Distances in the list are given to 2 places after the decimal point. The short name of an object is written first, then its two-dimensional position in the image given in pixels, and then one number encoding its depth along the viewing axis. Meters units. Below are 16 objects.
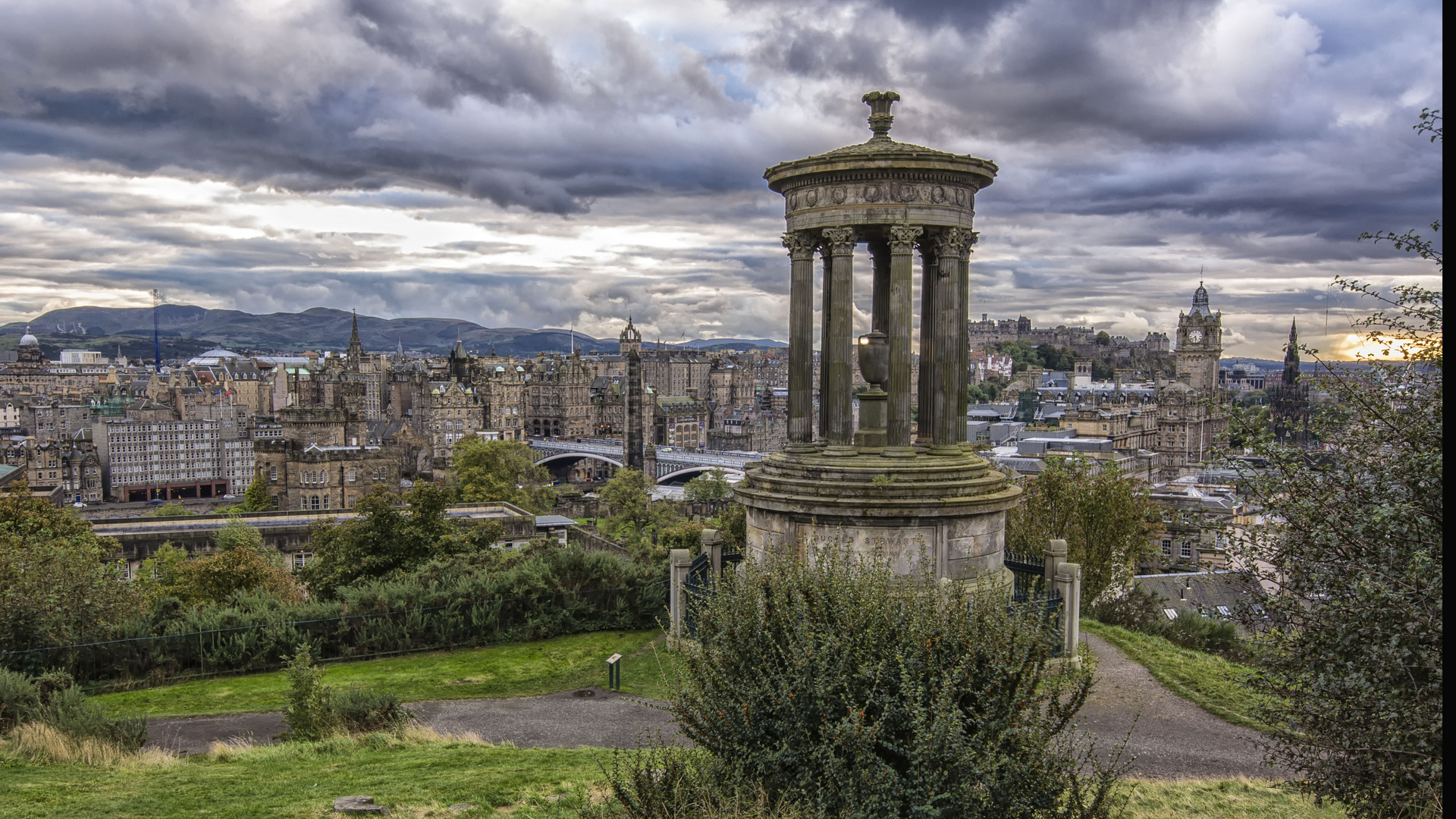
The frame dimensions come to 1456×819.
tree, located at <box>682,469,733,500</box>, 88.56
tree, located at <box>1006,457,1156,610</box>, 28.36
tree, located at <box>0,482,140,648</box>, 18.95
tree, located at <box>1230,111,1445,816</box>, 8.22
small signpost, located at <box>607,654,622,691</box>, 18.39
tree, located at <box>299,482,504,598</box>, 27.47
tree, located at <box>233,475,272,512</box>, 80.38
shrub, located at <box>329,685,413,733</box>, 15.32
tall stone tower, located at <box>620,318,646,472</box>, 111.81
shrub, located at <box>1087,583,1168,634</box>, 24.08
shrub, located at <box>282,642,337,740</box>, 14.70
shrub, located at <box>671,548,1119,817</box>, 8.21
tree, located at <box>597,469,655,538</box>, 77.75
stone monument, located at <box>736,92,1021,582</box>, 16.64
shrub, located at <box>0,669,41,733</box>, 15.04
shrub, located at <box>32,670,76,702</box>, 16.27
